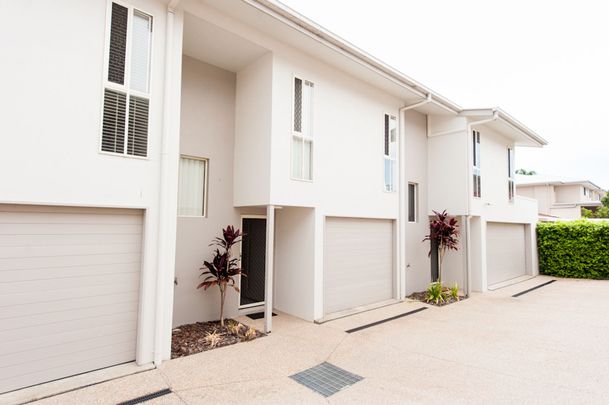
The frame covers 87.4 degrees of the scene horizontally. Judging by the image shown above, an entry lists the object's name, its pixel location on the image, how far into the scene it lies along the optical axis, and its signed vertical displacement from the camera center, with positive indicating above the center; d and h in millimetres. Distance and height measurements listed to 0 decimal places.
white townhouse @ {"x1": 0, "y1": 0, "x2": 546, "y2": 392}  4102 +960
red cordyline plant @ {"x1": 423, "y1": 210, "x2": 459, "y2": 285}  9758 -227
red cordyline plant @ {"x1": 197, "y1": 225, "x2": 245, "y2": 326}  6262 -918
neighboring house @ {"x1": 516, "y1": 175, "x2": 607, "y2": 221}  25125 +2866
